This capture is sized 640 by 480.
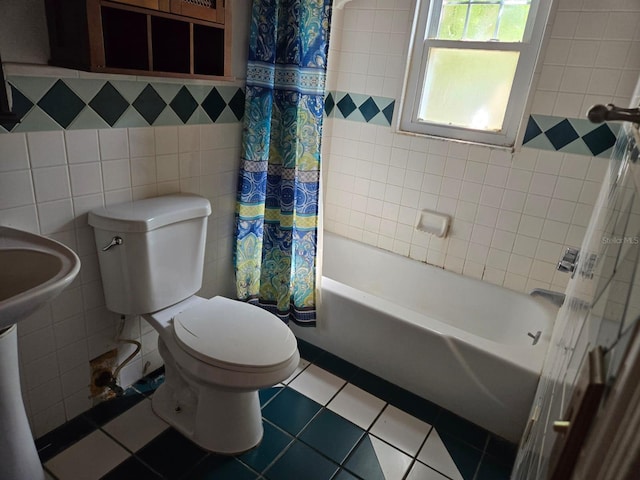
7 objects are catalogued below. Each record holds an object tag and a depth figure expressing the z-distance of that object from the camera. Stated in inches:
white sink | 42.9
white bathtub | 64.5
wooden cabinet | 44.0
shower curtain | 66.4
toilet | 52.9
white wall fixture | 88.0
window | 75.8
